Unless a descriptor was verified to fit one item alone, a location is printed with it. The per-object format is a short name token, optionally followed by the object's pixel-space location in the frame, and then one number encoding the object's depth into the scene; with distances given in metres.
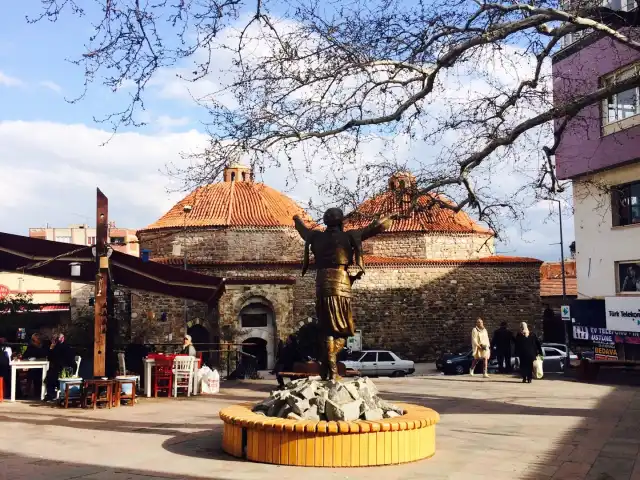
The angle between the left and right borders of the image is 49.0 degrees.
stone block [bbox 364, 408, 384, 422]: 6.76
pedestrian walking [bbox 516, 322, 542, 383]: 14.64
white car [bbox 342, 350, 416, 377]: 24.47
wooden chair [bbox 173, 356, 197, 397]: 12.63
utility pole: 12.85
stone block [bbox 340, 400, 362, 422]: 6.61
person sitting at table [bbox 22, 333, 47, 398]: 12.21
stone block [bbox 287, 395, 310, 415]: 6.72
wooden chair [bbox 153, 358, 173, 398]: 12.65
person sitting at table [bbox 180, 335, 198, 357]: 13.43
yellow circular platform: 6.30
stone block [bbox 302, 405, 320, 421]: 6.67
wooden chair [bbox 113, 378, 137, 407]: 10.79
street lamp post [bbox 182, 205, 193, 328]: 27.47
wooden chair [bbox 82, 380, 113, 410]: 10.48
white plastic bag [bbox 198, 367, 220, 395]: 13.16
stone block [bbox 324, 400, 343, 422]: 6.61
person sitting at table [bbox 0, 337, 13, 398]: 12.00
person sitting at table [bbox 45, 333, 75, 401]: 11.80
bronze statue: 7.37
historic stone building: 28.30
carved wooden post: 10.65
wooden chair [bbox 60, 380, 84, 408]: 10.62
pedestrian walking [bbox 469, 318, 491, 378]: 15.91
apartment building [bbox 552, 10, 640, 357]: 19.03
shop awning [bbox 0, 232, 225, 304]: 11.91
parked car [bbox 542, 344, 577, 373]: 20.21
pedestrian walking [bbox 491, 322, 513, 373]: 17.34
